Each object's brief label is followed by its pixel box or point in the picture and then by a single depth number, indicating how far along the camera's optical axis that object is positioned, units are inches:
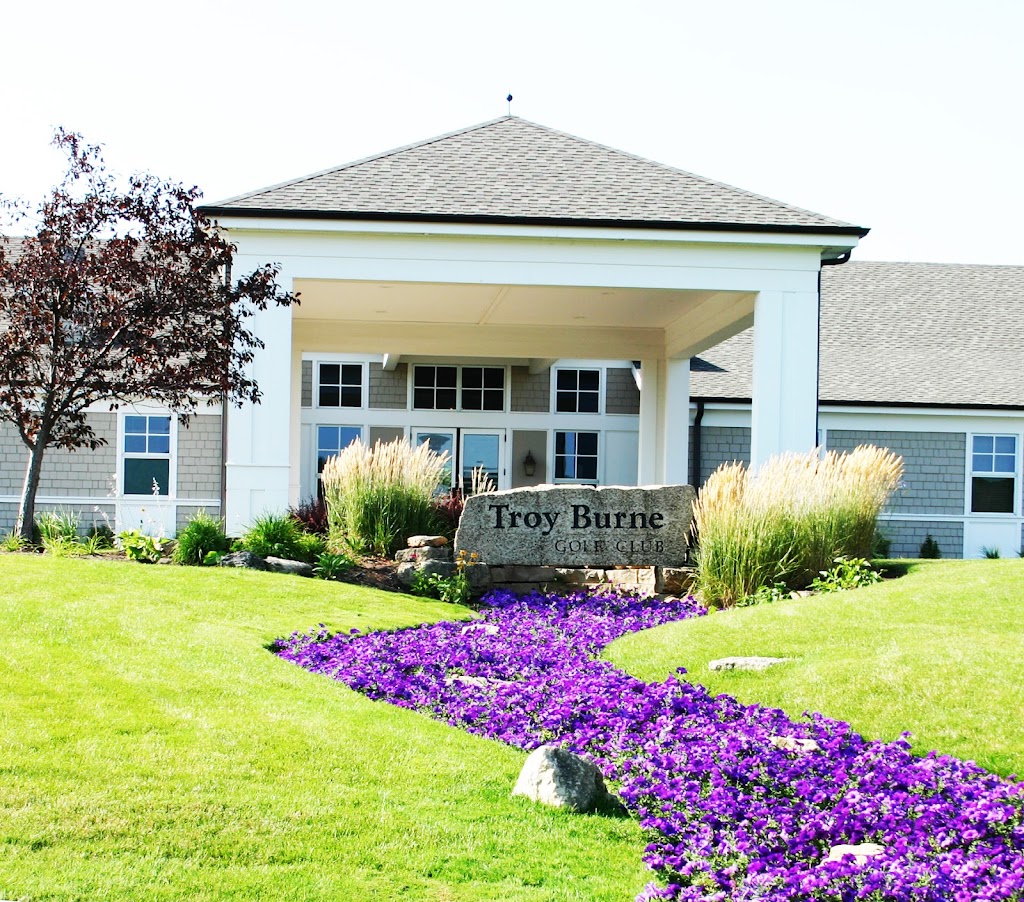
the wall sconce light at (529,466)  826.8
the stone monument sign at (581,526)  440.1
